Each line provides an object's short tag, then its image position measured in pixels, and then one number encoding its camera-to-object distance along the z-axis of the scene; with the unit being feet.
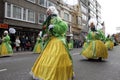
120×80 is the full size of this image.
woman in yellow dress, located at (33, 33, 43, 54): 28.74
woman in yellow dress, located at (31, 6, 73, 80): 7.67
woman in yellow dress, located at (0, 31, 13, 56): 22.43
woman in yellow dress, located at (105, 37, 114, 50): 37.02
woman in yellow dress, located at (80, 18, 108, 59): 16.62
